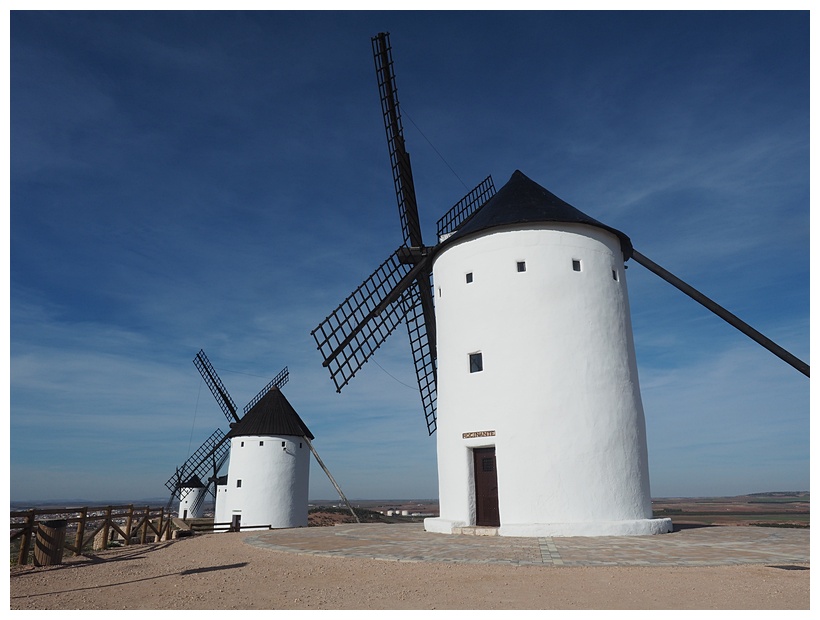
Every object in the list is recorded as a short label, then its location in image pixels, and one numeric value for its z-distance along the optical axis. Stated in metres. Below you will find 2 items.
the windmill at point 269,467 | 25.19
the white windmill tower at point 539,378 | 12.74
